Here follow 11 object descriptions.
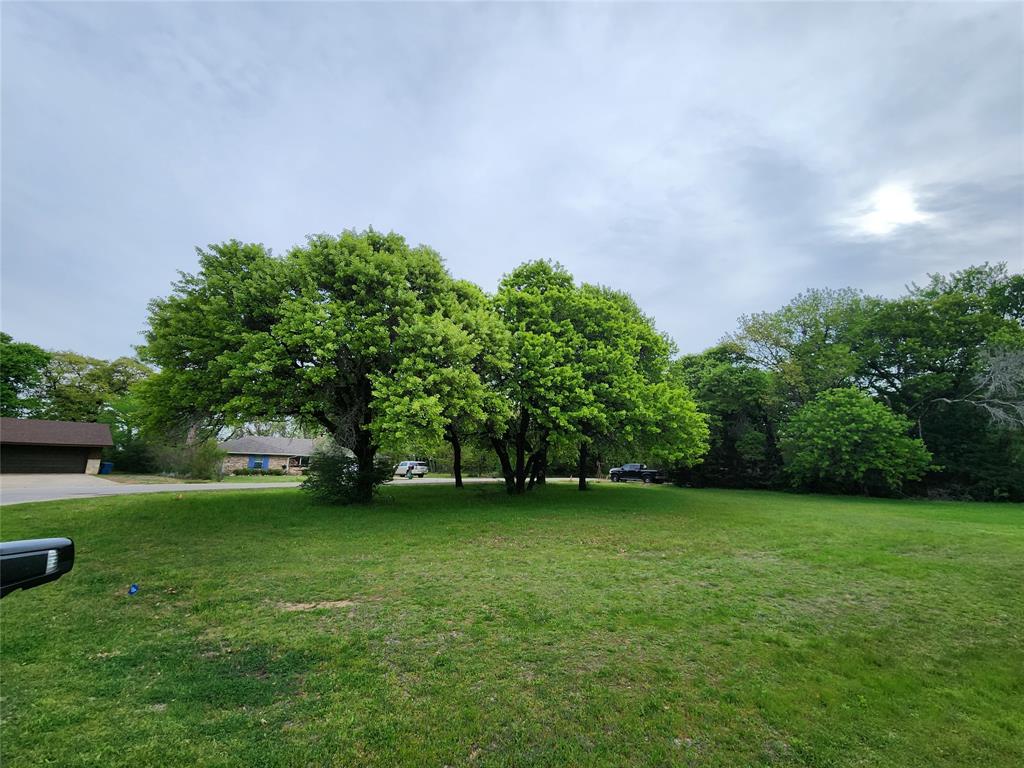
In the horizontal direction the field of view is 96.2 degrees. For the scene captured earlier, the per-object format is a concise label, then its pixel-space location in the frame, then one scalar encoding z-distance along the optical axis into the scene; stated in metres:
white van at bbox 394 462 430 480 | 41.28
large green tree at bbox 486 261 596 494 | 15.71
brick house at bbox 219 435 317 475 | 51.56
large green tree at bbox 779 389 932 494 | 24.58
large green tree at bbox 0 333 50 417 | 42.00
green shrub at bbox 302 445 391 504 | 16.22
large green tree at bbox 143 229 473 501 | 12.89
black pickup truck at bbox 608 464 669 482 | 38.78
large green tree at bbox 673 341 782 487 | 32.22
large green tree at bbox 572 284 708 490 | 16.41
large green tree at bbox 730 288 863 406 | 30.48
